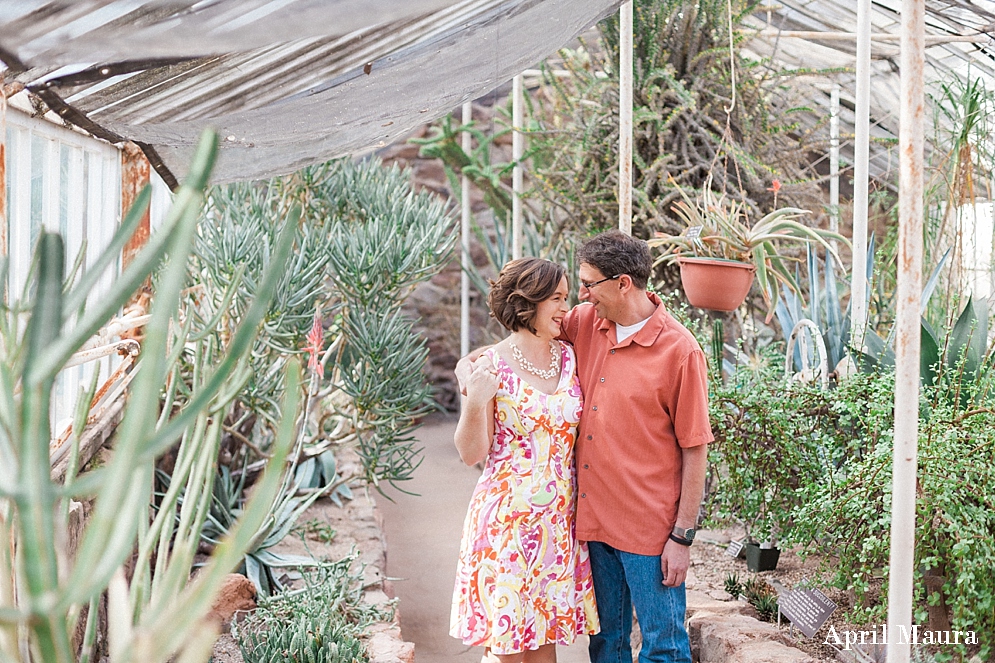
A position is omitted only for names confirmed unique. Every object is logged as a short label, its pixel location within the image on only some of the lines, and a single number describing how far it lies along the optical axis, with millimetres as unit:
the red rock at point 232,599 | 3170
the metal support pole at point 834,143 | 6363
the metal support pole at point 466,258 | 8055
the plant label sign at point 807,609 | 2516
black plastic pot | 3457
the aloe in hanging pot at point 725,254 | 3150
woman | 2236
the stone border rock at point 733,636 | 2596
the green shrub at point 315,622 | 2564
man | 2221
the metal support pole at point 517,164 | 5387
